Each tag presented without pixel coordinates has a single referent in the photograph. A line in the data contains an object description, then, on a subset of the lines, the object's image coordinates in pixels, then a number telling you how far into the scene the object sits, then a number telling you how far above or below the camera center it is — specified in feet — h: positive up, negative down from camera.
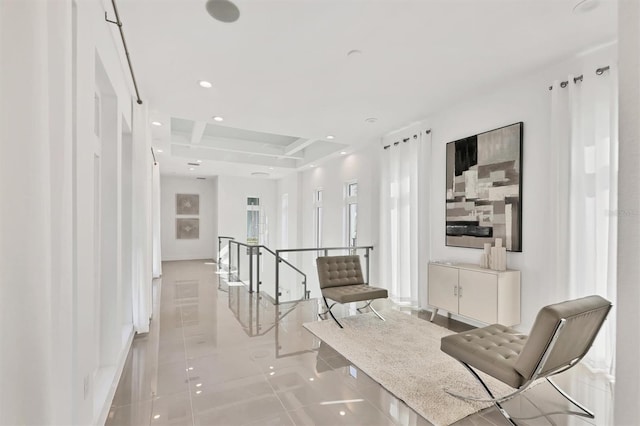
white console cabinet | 11.30 -3.22
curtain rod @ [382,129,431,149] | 15.81 +4.03
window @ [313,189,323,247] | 28.31 -0.41
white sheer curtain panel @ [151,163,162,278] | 24.64 -1.70
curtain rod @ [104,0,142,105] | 6.85 +4.38
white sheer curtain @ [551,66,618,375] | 9.17 +0.70
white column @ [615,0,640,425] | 2.53 -0.09
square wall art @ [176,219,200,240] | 35.42 -2.20
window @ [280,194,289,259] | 34.94 -1.57
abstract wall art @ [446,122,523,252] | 11.85 +0.95
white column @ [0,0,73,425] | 2.98 -0.10
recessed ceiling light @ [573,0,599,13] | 7.61 +5.21
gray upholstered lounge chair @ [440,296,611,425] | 6.24 -3.19
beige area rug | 7.72 -4.92
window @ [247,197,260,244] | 36.24 -1.14
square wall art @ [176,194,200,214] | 35.65 +0.74
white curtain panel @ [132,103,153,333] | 11.80 -0.52
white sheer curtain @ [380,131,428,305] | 16.47 -0.37
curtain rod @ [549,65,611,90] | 9.41 +4.36
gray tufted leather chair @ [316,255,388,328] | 13.64 -3.55
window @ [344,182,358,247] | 23.48 -0.01
